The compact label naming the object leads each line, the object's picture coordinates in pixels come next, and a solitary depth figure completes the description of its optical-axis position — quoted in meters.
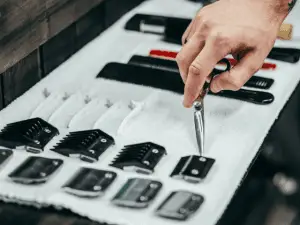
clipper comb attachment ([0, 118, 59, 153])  1.00
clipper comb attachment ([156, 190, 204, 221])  0.85
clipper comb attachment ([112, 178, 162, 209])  0.87
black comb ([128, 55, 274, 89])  1.20
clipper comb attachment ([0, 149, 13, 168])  0.97
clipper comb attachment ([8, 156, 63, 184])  0.92
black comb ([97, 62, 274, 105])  1.16
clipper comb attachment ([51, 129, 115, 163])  0.98
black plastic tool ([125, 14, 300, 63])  1.37
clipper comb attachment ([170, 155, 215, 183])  0.93
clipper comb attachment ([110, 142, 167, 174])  0.95
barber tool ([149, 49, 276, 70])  1.30
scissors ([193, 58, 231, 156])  1.03
